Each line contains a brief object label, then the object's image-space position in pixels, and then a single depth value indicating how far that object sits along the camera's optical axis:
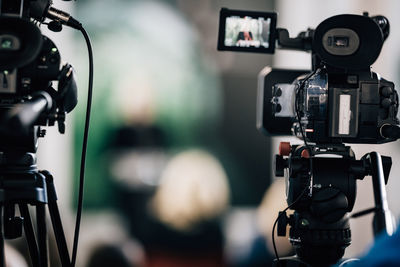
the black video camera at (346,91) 1.49
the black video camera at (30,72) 1.34
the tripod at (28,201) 1.35
